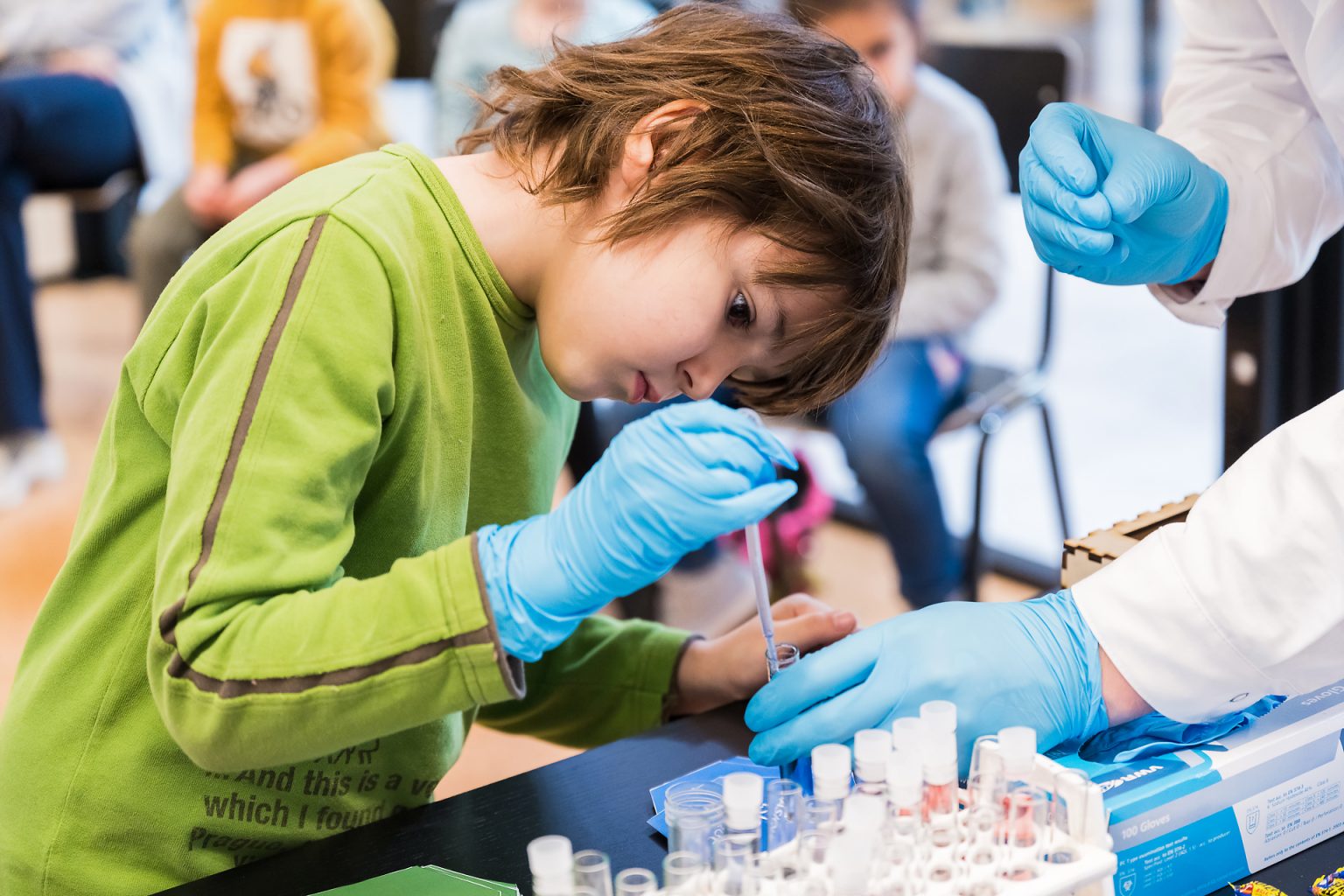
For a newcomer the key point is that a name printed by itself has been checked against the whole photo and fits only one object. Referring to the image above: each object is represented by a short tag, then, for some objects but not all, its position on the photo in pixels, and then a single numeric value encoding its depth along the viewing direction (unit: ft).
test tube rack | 5.81
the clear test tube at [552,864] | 5.71
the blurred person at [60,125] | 16.20
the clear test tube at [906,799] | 5.86
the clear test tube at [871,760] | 5.92
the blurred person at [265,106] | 16.07
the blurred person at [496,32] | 14.14
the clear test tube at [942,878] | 5.80
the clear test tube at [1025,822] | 5.90
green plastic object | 6.06
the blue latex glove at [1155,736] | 6.23
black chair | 11.50
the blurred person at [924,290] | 11.93
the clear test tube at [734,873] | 5.80
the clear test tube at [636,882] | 5.78
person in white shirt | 6.24
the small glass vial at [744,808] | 5.86
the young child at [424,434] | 6.01
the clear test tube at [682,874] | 5.79
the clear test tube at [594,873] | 5.77
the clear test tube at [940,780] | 5.91
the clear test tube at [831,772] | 5.89
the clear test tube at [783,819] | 5.91
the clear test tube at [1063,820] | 5.89
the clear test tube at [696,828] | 5.85
